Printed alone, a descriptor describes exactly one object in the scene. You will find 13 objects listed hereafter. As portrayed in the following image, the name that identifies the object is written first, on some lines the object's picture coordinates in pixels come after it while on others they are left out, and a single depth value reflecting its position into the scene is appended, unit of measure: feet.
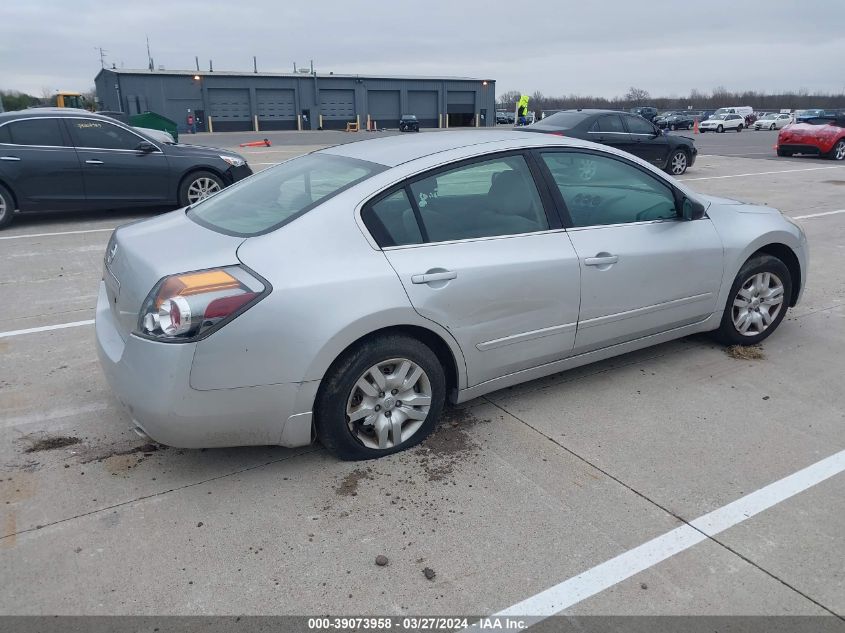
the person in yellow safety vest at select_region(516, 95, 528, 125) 89.90
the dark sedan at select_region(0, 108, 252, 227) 29.81
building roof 165.39
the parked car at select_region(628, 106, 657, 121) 173.17
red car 66.28
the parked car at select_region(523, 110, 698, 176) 47.19
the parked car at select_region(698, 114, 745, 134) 150.20
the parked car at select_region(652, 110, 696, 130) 165.25
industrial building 168.96
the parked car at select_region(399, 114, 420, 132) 160.90
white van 178.27
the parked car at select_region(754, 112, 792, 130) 163.84
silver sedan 9.47
